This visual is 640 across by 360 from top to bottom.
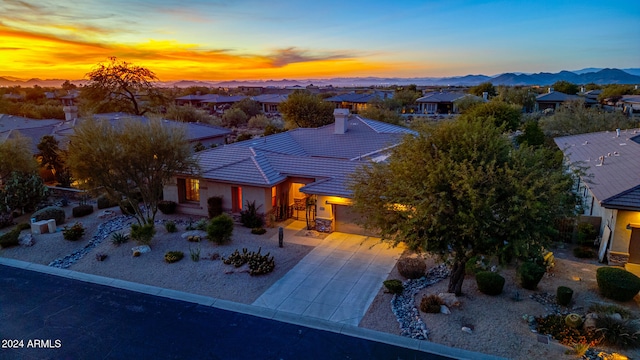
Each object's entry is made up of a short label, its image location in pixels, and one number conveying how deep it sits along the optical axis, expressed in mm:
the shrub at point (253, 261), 15860
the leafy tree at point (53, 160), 29672
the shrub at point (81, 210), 23484
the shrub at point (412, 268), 15414
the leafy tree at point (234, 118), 63031
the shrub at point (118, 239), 18781
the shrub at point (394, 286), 14117
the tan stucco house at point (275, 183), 20672
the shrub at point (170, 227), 20372
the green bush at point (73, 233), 19406
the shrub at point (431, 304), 12734
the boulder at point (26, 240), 19125
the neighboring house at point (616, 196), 15375
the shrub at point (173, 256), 16969
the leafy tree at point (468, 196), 11102
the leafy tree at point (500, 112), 41312
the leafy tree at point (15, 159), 23891
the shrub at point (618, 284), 13000
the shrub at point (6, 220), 21906
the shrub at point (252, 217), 21188
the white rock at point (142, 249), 17877
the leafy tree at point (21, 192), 23062
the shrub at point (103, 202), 24719
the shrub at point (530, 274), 13828
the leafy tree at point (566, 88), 85750
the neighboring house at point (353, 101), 79869
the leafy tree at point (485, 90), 85544
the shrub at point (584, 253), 16797
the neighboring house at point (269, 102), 87562
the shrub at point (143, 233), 18219
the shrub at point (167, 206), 23375
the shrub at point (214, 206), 22281
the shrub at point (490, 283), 13570
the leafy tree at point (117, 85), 58156
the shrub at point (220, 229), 18453
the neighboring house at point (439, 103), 72188
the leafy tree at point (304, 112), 46750
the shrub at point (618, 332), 10820
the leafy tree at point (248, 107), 75250
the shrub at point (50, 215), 21891
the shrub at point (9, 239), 18859
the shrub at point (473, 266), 12409
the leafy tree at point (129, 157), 18047
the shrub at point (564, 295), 12734
